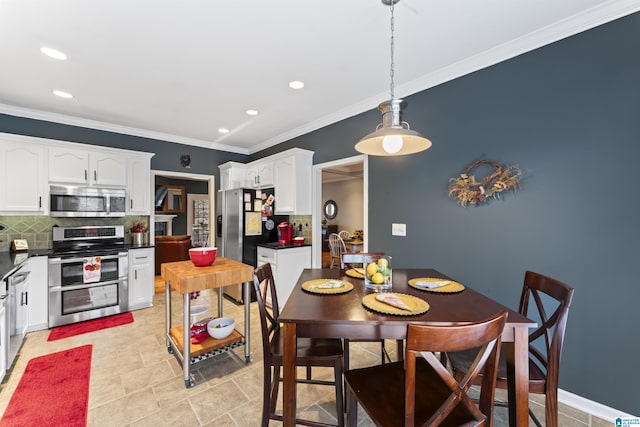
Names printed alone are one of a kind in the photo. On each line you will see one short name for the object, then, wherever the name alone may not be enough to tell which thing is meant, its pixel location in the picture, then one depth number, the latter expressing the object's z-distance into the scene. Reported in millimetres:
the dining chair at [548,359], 1319
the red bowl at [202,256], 2330
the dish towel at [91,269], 3291
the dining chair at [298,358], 1485
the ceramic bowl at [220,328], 2367
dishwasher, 2258
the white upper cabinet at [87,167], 3396
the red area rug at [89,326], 3006
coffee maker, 4125
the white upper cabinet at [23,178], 3129
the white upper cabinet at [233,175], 4699
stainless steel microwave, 3400
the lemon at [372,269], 1709
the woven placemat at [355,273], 2010
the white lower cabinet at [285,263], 3711
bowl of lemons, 1693
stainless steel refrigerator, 4082
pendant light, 1603
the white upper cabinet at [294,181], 3859
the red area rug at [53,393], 1764
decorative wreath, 2152
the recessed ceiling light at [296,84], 2775
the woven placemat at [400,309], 1271
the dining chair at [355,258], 2306
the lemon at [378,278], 1688
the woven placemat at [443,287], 1637
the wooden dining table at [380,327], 1211
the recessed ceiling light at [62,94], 2952
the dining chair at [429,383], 891
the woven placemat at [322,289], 1612
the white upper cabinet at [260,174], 4305
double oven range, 3166
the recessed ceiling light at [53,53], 2209
